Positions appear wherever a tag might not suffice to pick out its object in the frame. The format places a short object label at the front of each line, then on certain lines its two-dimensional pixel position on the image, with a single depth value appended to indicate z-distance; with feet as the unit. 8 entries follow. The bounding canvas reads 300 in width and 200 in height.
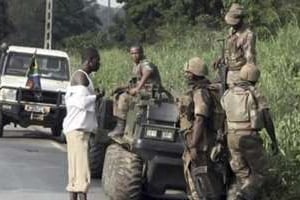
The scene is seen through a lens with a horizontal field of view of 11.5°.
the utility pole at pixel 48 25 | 239.02
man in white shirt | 53.10
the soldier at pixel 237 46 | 56.70
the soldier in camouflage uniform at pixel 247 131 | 48.27
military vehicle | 54.26
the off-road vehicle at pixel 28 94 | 103.02
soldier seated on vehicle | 60.02
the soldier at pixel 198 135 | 48.76
